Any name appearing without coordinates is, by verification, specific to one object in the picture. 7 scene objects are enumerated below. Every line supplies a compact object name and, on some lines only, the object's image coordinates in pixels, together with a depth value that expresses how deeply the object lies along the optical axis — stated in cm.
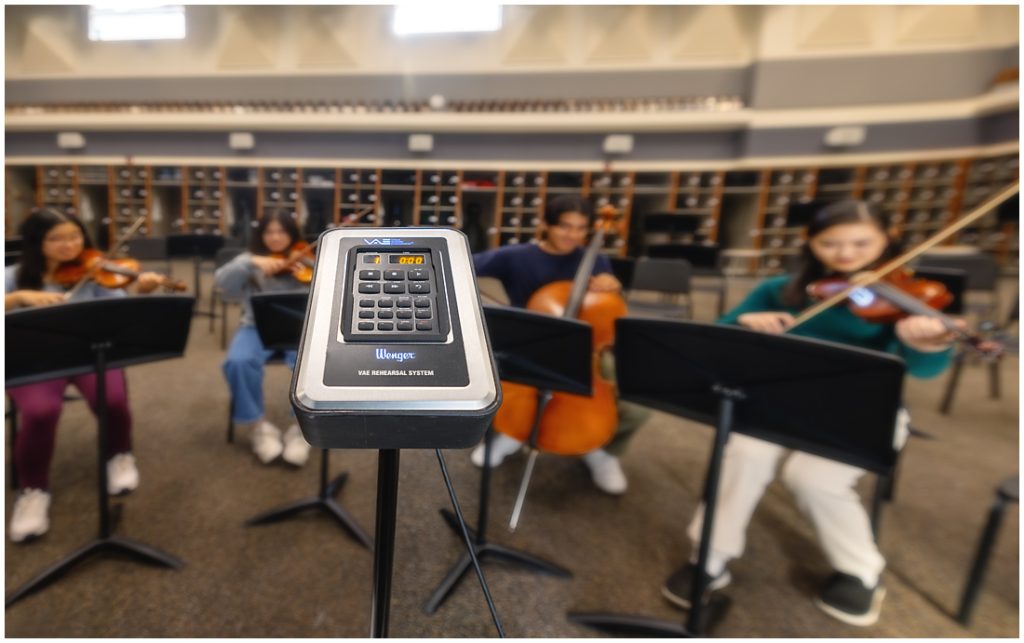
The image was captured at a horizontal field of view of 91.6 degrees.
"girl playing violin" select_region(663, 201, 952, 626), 139
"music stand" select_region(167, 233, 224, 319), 412
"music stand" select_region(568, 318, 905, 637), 98
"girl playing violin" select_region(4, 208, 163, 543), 158
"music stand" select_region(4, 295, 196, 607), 122
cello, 155
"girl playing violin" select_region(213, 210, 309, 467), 203
